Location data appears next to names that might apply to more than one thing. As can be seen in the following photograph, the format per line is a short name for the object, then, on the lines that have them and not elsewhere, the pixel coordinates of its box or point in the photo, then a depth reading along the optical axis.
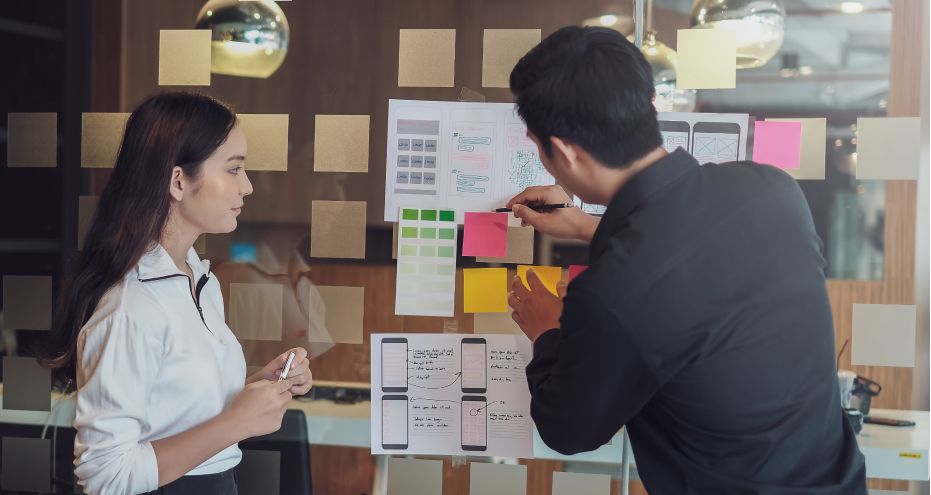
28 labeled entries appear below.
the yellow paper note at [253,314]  2.05
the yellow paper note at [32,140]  2.14
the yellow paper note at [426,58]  1.97
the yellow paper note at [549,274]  1.94
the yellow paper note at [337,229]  2.00
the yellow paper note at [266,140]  2.04
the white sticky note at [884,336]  1.88
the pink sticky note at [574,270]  1.92
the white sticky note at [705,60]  1.89
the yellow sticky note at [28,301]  2.17
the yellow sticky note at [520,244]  1.95
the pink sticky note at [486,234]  1.95
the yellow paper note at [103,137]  2.11
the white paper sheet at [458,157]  1.92
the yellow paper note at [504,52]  1.94
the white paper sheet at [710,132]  1.88
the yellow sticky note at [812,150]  1.88
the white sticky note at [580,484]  1.97
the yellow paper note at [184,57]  2.06
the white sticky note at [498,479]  1.99
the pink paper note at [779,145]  1.88
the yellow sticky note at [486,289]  1.96
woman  1.38
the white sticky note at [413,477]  2.01
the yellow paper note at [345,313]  2.01
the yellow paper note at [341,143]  2.00
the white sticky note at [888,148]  1.86
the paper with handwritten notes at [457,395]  1.96
